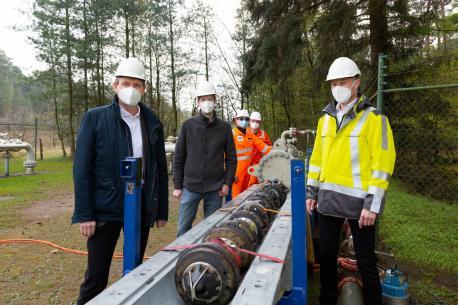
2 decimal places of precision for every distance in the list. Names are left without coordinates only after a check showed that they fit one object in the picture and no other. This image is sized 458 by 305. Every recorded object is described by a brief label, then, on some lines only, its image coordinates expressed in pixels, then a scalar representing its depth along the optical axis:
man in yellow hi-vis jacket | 2.40
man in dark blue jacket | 2.25
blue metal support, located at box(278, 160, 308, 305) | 2.08
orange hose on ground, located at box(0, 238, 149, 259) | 4.82
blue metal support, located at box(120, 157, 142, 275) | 2.13
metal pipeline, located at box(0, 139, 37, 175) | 12.02
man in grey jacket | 3.82
